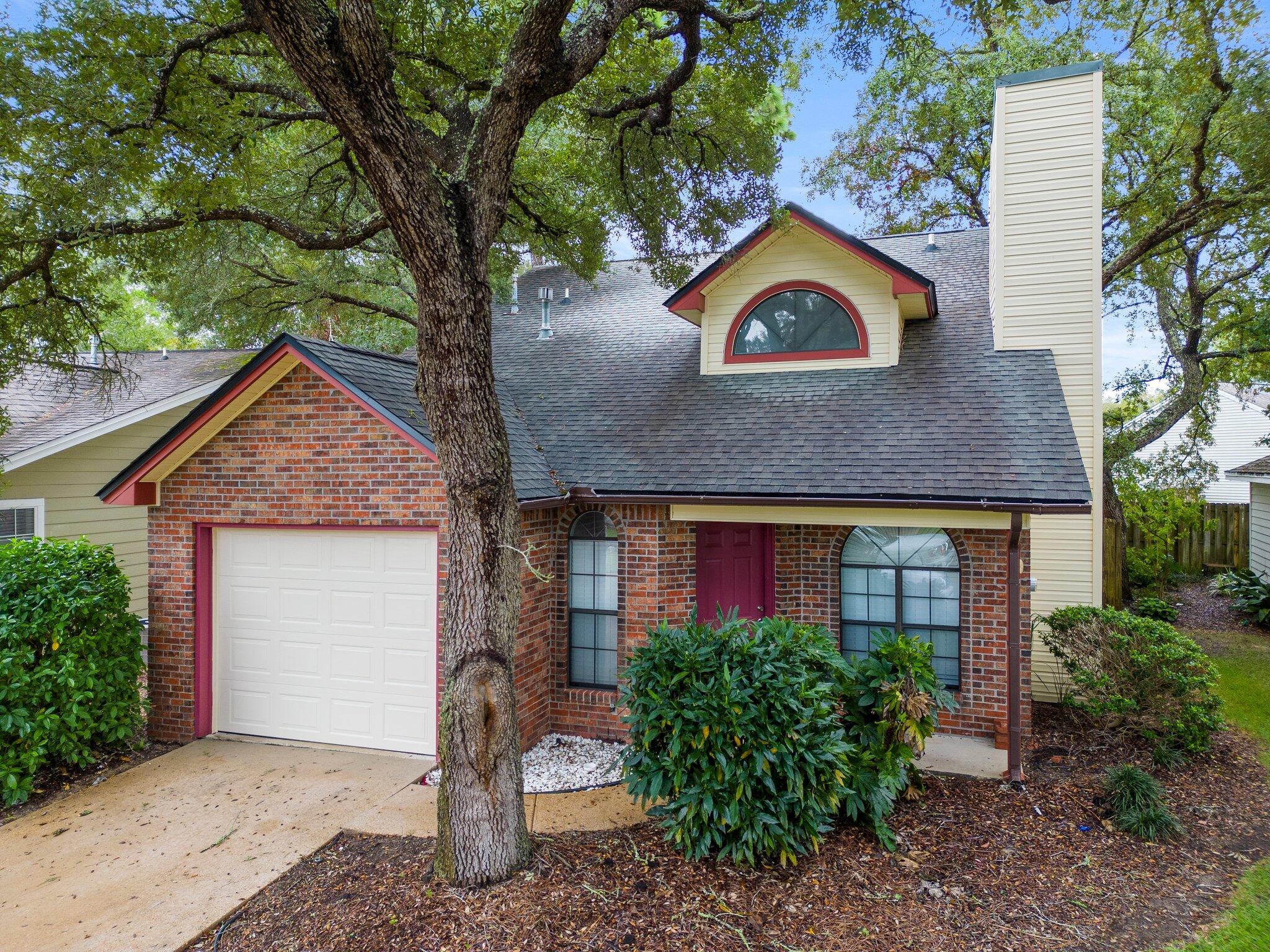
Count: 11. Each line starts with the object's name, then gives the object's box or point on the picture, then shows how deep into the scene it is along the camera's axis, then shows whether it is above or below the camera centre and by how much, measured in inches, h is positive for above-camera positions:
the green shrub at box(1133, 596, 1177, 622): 459.2 -82.1
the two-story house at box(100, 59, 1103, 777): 280.7 -5.2
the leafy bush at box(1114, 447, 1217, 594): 592.7 -22.0
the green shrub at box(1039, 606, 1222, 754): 271.4 -76.2
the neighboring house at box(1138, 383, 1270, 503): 1023.6 +68.2
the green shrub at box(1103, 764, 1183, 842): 216.4 -100.2
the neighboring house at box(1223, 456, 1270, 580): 603.5 -22.5
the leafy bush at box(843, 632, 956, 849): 205.9 -69.8
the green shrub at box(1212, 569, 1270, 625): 532.7 -84.9
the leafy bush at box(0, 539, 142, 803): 239.8 -65.1
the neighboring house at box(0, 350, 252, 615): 412.2 +17.6
